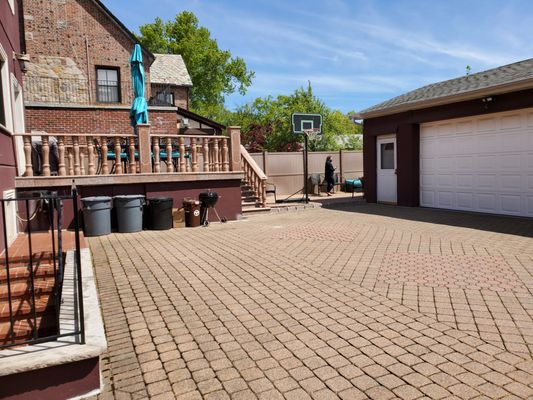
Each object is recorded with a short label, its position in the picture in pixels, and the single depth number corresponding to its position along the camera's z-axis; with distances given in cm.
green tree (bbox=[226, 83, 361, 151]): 3590
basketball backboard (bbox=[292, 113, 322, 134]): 1555
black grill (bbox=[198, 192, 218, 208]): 1055
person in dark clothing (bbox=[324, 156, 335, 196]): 1803
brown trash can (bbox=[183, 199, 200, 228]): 1034
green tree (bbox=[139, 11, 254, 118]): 4466
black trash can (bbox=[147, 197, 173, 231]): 983
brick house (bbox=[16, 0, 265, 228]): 989
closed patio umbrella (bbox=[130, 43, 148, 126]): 1116
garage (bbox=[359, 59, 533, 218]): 1006
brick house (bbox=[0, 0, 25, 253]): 677
